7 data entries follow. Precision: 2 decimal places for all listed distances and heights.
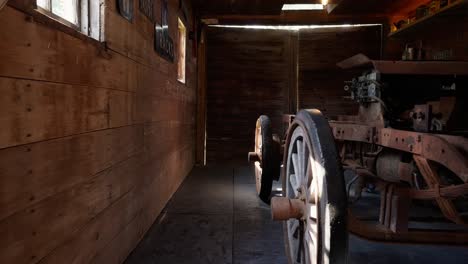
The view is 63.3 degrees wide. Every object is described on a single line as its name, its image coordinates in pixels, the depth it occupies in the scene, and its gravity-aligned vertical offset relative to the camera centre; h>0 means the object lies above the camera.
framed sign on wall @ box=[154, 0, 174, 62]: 3.55 +0.76
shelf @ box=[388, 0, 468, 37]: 4.66 +1.41
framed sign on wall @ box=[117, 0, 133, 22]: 2.41 +0.68
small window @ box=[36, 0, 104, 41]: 1.83 +0.51
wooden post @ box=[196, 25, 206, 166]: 7.58 +0.21
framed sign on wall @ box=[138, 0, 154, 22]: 2.98 +0.86
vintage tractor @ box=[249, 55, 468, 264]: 1.51 -0.26
